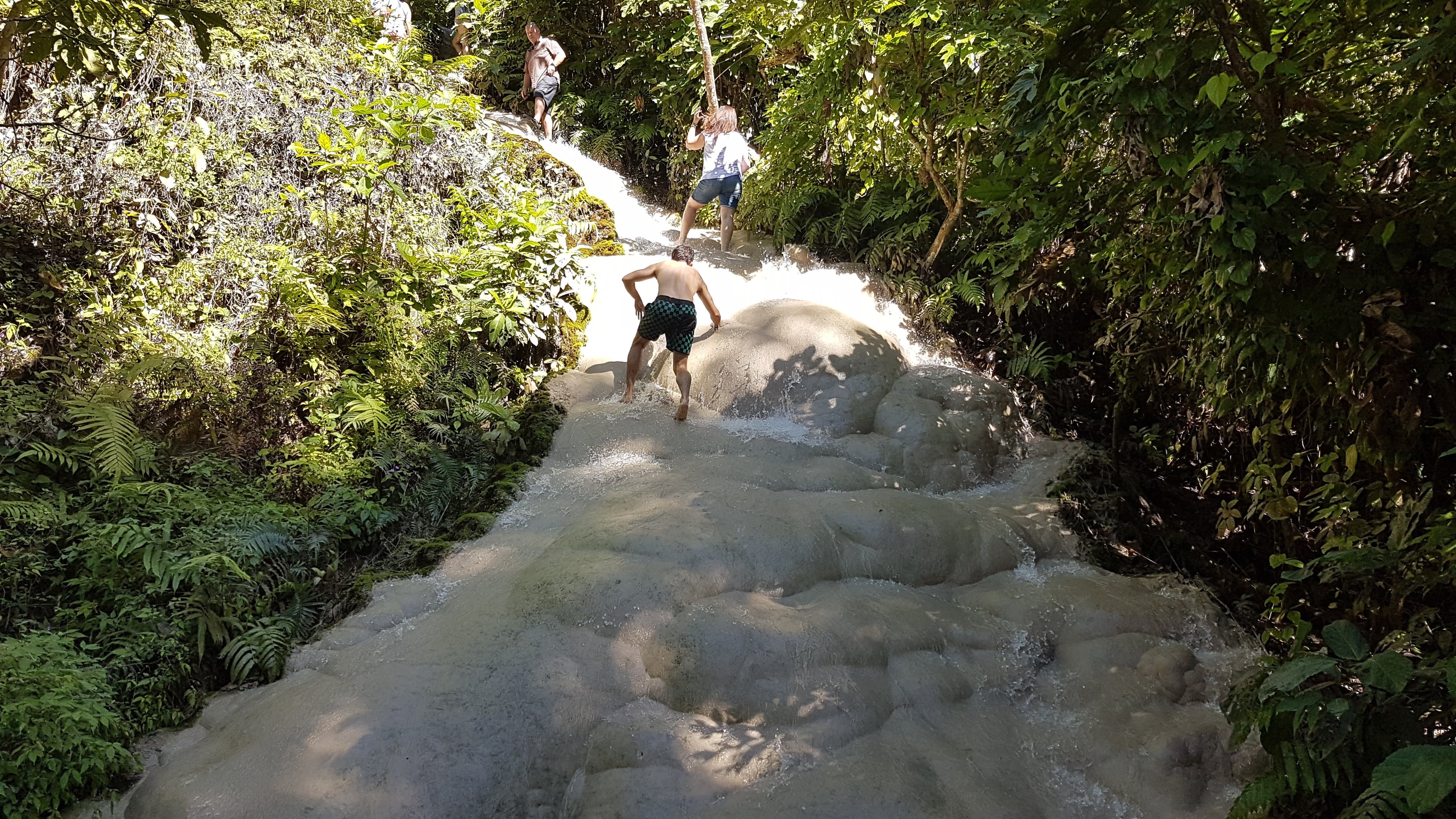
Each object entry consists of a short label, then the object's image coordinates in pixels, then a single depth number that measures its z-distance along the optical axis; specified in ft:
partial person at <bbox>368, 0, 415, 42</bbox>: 36.22
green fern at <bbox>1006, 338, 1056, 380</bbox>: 26.37
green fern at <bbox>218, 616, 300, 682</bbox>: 14.64
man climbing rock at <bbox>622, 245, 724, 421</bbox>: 22.66
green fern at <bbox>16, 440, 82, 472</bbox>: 16.55
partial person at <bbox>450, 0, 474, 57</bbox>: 44.88
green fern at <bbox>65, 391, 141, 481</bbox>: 16.90
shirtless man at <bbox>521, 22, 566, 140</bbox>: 39.93
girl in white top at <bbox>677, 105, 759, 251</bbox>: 30.86
